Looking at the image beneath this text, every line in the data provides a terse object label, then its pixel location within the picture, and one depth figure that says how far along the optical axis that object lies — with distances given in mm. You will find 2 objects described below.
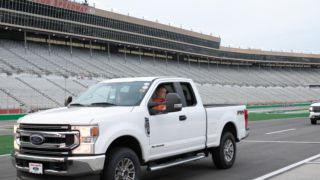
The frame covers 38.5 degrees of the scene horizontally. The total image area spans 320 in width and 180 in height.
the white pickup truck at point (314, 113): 27406
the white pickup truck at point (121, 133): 6766
